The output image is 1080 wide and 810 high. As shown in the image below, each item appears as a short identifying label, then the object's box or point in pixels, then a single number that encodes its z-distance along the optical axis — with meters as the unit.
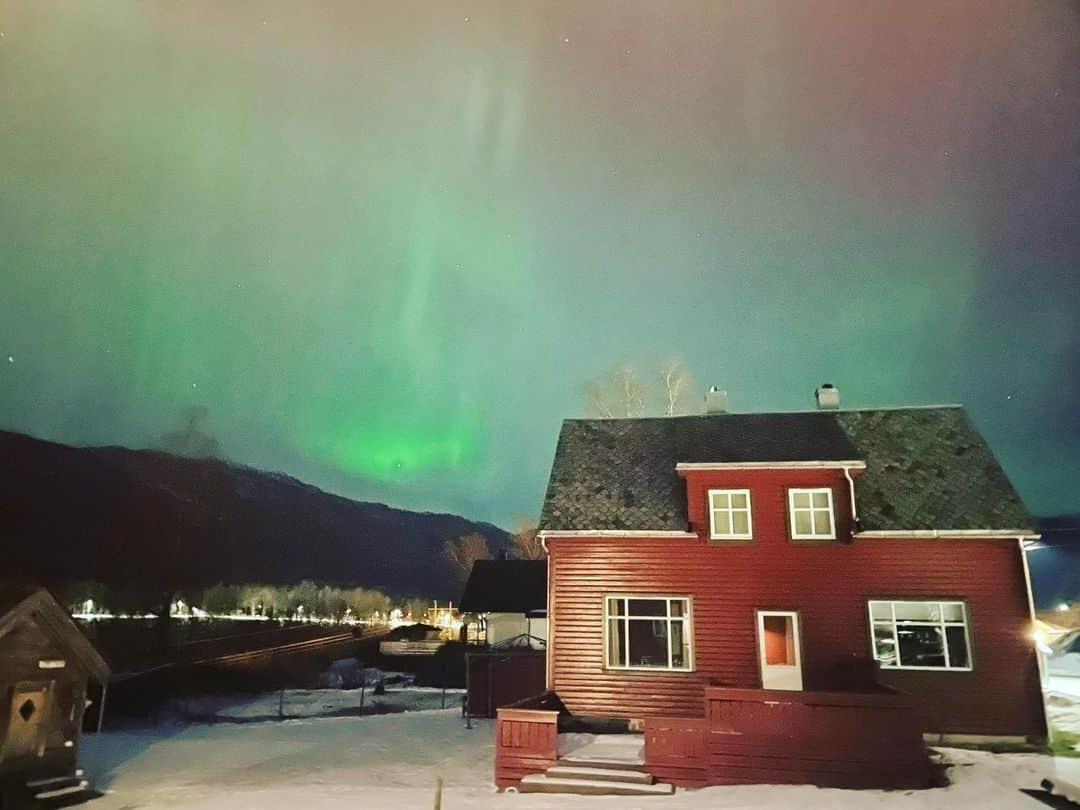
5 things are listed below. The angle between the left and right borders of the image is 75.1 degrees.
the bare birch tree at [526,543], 54.72
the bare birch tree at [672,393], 29.47
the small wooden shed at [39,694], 11.15
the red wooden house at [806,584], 14.88
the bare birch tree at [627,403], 30.47
